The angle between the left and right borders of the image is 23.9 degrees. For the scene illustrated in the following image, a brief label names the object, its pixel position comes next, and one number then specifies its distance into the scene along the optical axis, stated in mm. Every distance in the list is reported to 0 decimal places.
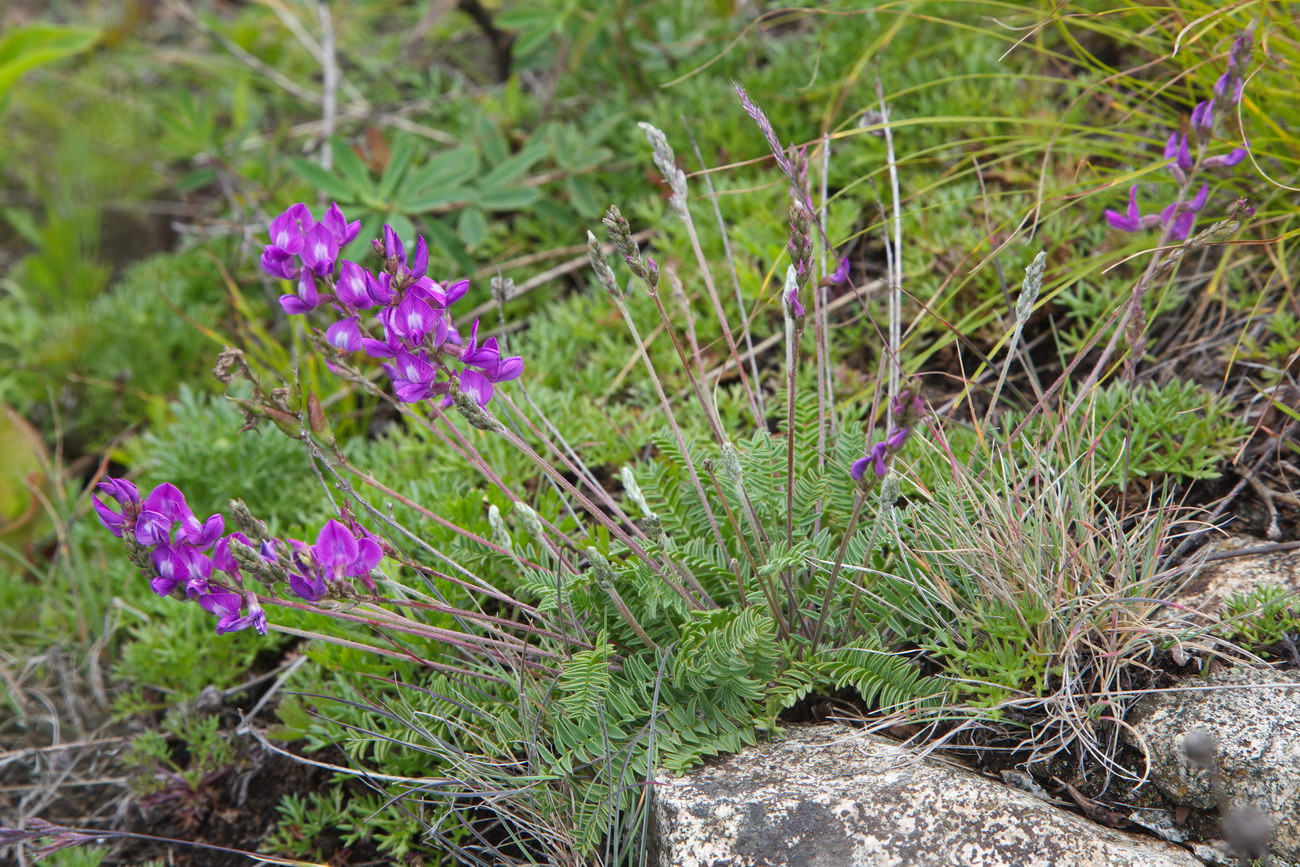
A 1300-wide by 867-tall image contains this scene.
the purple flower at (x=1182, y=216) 863
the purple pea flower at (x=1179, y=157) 866
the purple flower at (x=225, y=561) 829
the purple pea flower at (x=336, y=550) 820
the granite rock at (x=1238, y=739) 822
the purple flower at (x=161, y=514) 821
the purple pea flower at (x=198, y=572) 824
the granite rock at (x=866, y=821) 818
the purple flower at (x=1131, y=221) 885
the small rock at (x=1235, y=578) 872
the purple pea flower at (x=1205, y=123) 856
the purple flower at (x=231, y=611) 826
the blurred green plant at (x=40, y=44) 1225
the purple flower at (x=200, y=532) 829
